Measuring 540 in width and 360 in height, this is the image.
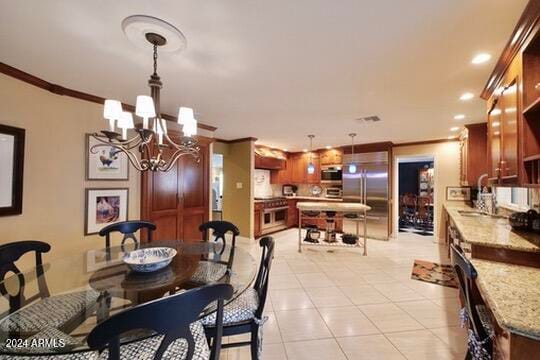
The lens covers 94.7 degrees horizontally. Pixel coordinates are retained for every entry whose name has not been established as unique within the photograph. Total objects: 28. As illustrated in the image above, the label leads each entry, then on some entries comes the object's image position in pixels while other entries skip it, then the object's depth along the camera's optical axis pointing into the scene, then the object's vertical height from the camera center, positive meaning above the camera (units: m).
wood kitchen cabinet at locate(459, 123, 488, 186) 3.96 +0.57
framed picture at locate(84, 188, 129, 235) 2.86 -0.28
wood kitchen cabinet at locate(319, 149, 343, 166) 6.61 +0.79
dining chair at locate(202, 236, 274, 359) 1.55 -0.84
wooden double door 3.27 -0.17
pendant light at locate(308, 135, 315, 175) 5.76 +0.72
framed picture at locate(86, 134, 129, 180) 2.86 +0.25
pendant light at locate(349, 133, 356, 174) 6.09 +0.49
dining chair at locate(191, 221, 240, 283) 1.85 -0.66
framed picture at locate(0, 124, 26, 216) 2.17 +0.13
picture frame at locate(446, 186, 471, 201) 5.19 -0.14
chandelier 1.66 +0.46
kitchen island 4.57 -0.58
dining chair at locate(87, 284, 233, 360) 0.79 -0.46
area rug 3.37 -1.27
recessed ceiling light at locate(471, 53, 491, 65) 1.93 +1.02
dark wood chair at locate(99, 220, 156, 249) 2.48 -0.46
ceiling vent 3.69 +1.02
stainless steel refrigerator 5.76 -0.07
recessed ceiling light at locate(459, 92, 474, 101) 2.75 +1.02
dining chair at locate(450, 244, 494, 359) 1.29 -0.76
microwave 6.64 +0.29
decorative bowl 1.70 -0.55
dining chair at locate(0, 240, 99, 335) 1.26 -0.70
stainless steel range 6.02 -0.74
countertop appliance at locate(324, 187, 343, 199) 6.83 -0.18
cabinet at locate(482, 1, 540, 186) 1.50 +0.58
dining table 1.13 -0.68
